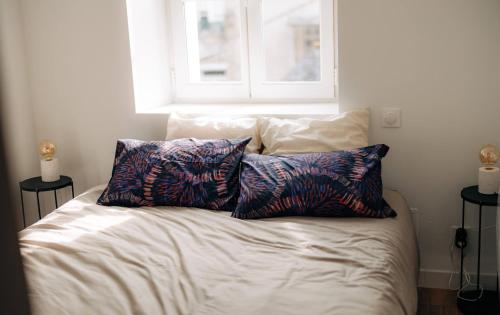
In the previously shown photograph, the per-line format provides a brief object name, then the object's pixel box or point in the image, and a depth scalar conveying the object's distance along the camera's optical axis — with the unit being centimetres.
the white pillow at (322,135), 269
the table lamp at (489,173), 254
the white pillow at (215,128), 286
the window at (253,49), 319
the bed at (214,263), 177
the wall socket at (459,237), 278
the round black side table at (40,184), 308
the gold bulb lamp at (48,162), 316
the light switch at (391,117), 277
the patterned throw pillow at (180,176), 260
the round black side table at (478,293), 253
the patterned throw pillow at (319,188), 239
